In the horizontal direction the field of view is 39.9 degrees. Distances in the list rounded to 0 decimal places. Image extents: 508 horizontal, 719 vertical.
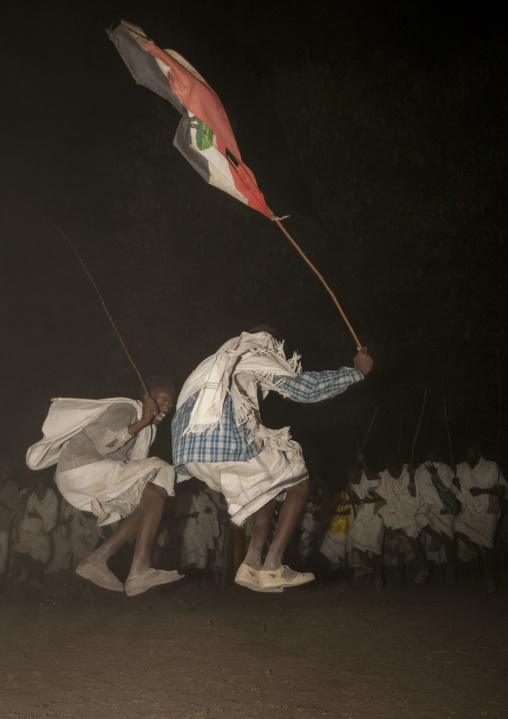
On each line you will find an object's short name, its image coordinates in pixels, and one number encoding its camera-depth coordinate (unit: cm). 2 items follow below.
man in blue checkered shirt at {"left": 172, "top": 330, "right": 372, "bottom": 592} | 390
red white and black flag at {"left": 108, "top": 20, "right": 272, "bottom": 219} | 401
